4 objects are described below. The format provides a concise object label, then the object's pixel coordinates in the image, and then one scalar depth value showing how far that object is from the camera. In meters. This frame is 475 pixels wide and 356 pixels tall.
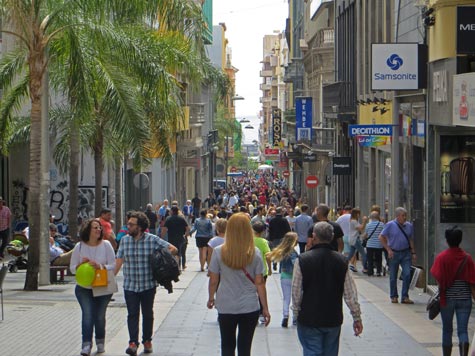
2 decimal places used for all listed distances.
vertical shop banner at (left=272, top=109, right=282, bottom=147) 93.69
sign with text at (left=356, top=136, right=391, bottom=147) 27.98
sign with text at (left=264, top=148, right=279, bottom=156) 102.44
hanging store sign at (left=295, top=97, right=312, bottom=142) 57.12
